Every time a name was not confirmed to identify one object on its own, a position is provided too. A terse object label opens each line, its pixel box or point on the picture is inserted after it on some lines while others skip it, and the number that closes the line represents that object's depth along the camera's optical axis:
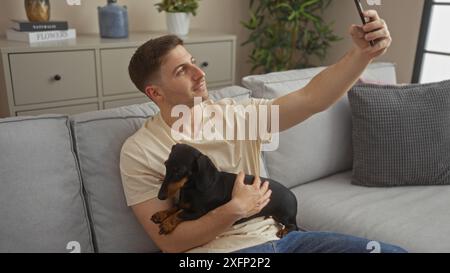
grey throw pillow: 1.58
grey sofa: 1.02
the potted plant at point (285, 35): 2.75
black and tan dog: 0.98
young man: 1.00
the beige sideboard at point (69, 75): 1.88
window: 2.43
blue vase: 2.20
